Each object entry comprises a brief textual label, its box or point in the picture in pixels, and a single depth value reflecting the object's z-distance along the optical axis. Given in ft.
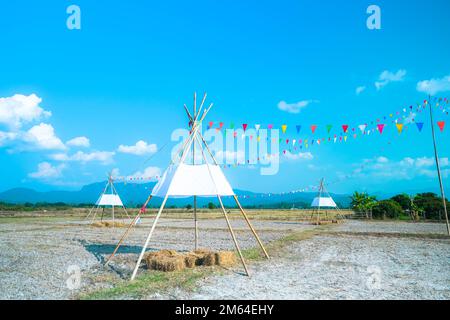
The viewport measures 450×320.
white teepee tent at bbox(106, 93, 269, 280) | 34.35
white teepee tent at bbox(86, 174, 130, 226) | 95.76
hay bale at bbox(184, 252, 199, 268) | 32.85
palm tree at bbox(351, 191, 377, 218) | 155.33
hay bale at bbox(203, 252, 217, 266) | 33.81
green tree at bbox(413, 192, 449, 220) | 133.37
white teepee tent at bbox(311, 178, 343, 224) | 112.16
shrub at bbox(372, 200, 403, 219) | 145.59
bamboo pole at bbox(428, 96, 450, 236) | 65.62
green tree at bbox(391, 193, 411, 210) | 160.66
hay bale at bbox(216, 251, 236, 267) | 33.83
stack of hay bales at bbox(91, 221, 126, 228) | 90.65
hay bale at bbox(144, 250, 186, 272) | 31.14
